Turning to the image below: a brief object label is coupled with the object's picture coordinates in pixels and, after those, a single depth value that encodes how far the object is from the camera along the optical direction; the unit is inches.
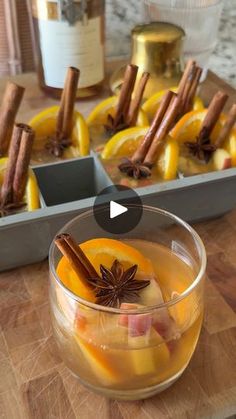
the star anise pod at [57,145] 28.5
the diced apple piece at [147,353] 16.4
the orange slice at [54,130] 28.4
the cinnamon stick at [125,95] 28.5
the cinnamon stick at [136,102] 28.5
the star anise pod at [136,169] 26.2
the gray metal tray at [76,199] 22.3
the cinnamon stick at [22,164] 23.7
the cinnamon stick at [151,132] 26.1
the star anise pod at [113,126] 29.9
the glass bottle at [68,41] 34.1
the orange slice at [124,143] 27.4
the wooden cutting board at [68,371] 18.2
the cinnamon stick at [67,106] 27.7
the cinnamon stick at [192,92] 29.5
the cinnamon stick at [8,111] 25.7
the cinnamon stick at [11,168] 24.1
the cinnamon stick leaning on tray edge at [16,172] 23.8
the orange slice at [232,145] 26.7
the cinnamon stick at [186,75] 29.1
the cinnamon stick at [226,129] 27.1
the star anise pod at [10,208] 24.0
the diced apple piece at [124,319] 15.9
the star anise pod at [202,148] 27.5
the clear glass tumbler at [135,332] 16.3
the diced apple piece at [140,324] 15.9
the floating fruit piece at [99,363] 16.8
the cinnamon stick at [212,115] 27.2
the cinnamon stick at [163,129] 26.0
